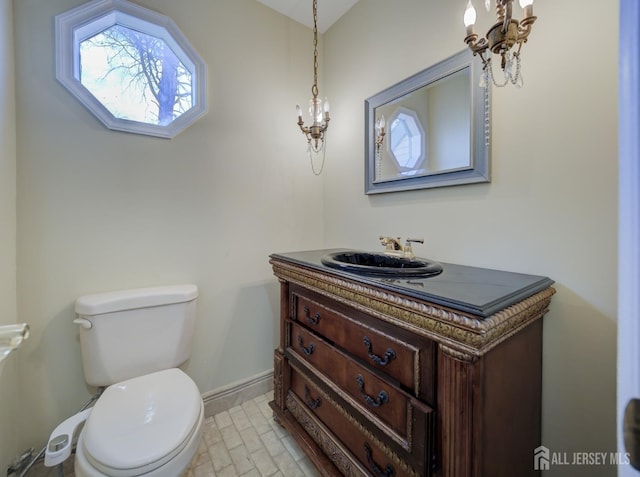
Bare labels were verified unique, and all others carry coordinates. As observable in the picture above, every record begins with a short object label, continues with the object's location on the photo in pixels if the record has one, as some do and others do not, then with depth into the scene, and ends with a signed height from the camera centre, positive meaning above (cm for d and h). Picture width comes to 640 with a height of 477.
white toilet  91 -70
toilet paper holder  72 -28
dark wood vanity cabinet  72 -47
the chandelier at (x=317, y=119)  158 +69
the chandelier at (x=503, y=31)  82 +65
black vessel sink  99 -15
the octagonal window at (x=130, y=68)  131 +95
